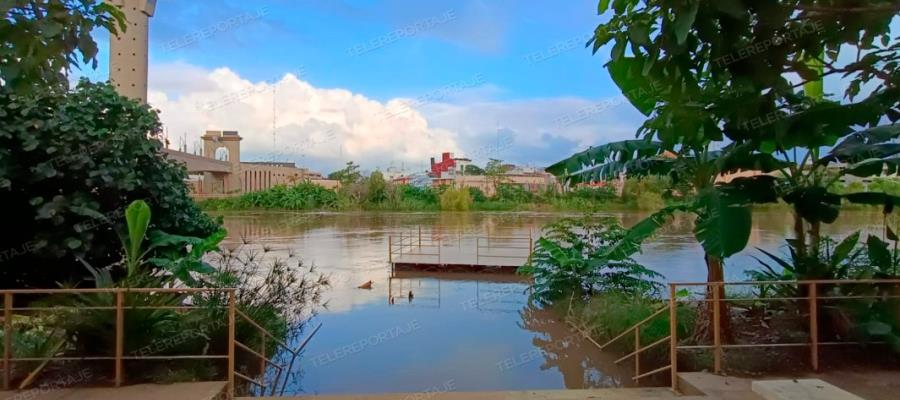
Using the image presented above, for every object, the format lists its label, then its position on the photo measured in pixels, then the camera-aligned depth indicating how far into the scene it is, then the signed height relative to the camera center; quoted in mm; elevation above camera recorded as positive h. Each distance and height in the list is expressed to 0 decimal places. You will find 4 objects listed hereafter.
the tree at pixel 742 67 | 1652 +519
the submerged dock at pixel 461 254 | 10891 -1137
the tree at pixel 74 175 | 4996 +295
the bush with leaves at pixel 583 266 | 7000 -843
